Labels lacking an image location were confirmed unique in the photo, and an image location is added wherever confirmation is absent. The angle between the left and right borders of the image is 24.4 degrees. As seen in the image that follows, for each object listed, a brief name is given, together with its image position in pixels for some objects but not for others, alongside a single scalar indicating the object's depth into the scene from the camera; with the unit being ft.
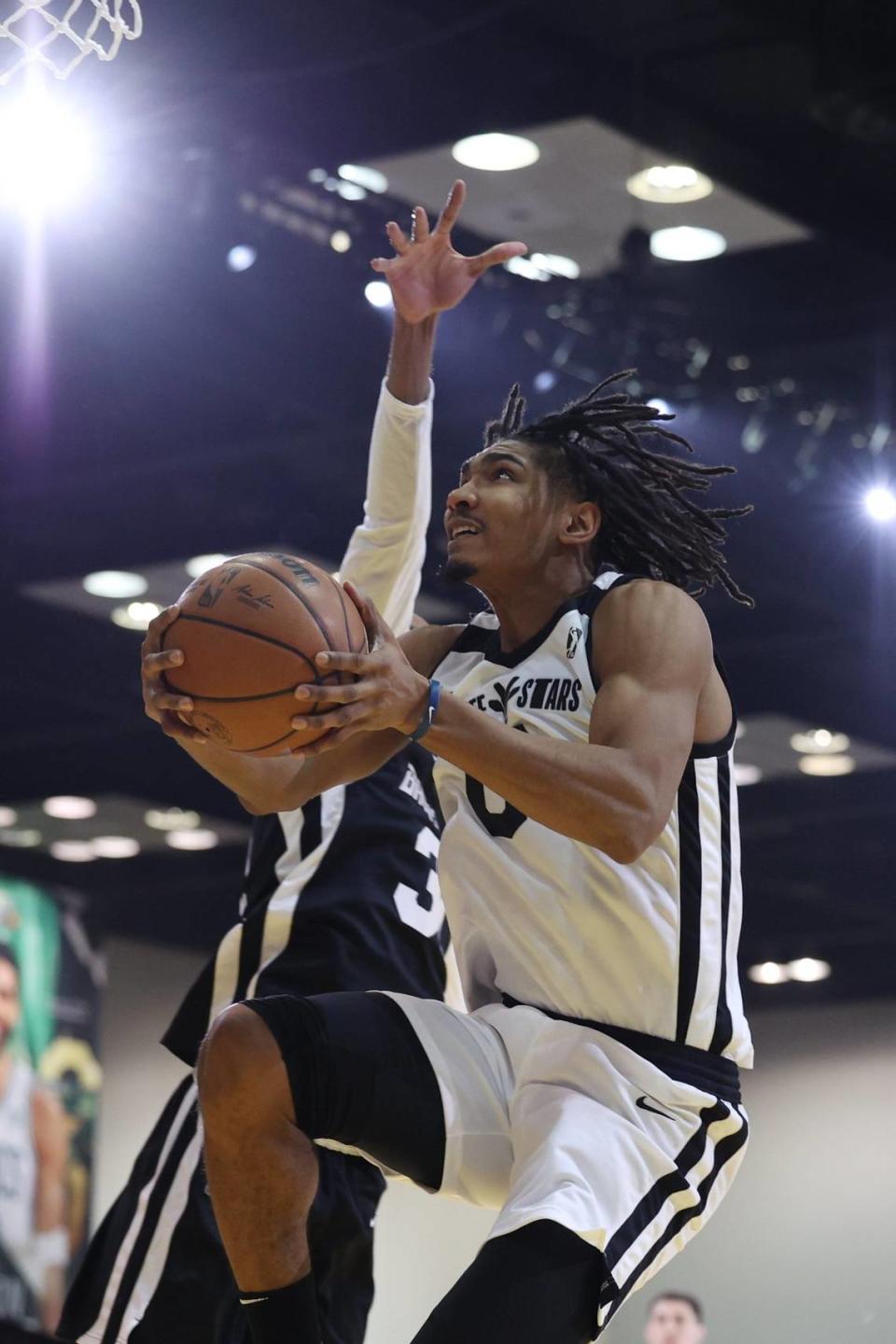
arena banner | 43.96
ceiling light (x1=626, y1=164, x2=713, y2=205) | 22.12
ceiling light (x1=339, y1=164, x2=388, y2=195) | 22.26
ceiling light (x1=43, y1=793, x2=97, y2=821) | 43.19
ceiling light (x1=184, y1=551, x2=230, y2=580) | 30.37
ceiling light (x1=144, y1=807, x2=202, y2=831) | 44.04
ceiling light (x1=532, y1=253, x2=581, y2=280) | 24.12
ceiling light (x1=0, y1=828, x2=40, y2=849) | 46.52
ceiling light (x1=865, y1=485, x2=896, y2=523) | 26.58
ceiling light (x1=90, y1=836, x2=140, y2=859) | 46.80
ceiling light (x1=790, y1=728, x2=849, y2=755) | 37.50
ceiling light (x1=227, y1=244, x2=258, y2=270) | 22.62
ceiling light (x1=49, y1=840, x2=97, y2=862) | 47.16
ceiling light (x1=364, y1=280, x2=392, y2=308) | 23.29
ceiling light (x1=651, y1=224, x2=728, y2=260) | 23.53
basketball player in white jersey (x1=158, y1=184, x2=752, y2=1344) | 9.64
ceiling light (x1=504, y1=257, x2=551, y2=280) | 23.81
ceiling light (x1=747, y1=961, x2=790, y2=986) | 53.11
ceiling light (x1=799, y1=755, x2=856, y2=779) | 39.40
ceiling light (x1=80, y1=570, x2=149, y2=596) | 31.04
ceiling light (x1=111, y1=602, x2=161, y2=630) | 32.78
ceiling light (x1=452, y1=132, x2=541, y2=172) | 21.44
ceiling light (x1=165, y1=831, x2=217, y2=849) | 45.93
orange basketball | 9.59
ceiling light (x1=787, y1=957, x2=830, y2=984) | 52.95
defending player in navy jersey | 13.07
